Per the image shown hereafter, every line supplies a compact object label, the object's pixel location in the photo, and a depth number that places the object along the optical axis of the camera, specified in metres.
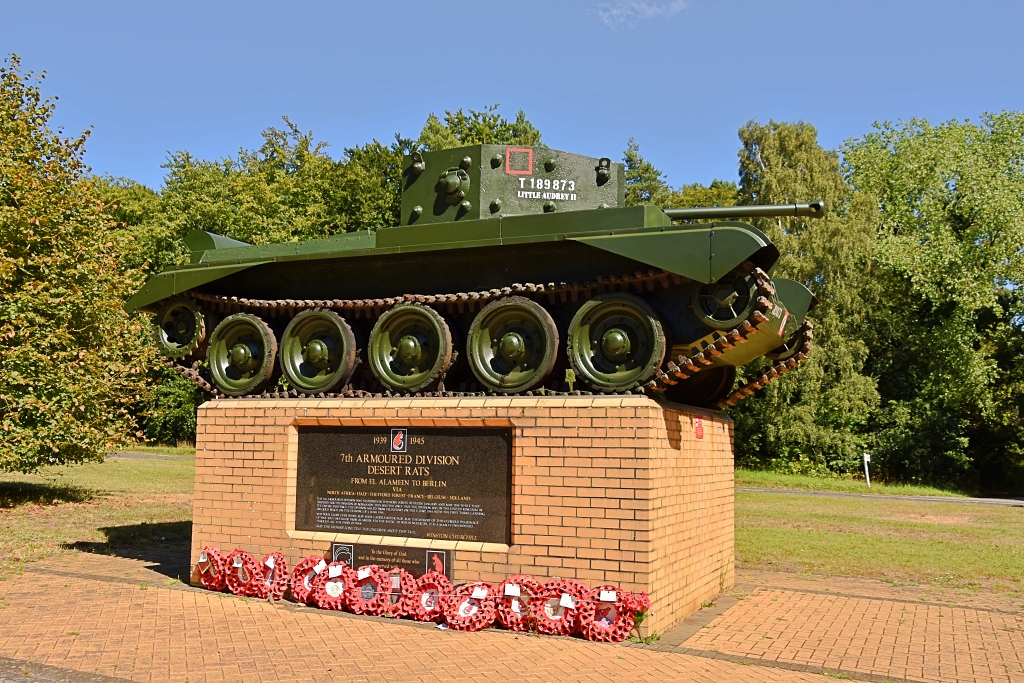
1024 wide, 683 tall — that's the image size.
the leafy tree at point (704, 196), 38.78
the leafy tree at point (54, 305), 15.38
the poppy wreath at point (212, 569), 9.26
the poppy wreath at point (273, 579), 8.95
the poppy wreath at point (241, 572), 9.10
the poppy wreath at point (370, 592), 8.32
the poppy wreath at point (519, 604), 7.74
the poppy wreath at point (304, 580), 8.68
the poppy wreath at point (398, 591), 8.21
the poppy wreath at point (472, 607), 7.79
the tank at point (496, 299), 7.88
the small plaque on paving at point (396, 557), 8.30
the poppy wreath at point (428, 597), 8.08
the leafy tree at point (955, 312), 29.64
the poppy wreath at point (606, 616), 7.43
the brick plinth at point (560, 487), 7.67
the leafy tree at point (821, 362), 29.61
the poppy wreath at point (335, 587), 8.51
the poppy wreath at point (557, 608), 7.59
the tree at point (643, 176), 39.88
